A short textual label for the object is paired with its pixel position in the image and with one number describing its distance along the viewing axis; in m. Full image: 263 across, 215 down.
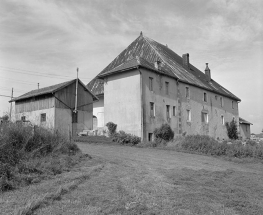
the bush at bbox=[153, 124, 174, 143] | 25.14
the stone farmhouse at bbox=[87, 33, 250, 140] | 25.00
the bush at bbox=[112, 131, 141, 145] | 22.69
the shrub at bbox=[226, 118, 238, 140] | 39.09
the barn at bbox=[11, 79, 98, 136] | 27.14
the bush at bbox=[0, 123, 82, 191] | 7.03
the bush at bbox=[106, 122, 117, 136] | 25.30
